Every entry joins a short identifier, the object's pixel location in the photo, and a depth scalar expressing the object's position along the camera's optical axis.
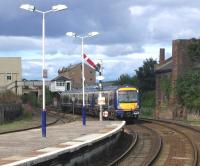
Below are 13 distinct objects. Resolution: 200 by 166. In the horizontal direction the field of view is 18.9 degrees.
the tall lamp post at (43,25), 27.06
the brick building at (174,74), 75.86
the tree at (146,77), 112.06
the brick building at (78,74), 174.12
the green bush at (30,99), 91.74
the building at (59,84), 150.15
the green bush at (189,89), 65.06
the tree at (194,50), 75.88
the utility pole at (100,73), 44.41
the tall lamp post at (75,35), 37.38
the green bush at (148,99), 93.43
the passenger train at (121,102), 49.00
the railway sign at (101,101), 42.88
